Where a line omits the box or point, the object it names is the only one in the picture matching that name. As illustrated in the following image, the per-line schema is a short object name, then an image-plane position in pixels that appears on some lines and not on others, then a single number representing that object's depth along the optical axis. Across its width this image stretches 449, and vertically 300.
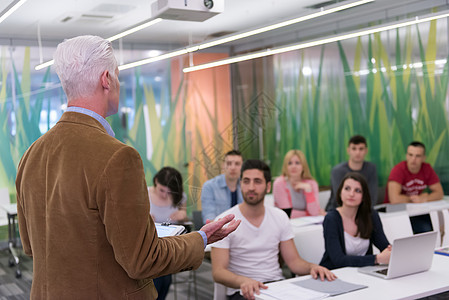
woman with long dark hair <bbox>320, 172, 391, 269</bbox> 3.43
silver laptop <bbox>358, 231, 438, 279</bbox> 2.90
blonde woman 5.51
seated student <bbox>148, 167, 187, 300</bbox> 4.04
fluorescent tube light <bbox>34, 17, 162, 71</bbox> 4.05
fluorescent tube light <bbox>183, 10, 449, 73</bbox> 4.45
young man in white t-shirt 3.38
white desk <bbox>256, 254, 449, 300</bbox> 2.70
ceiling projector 3.41
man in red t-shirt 6.20
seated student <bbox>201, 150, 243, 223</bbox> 4.42
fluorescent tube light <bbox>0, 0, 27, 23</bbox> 3.47
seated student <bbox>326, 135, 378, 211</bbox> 6.10
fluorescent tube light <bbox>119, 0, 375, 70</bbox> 3.80
